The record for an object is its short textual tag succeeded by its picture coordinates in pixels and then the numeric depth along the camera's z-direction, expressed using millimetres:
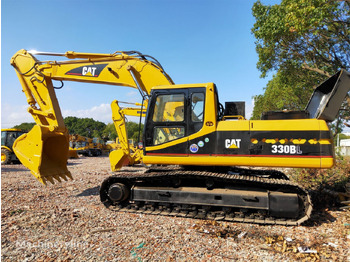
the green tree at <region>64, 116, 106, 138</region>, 65188
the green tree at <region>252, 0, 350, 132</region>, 8711
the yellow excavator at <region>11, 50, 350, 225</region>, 4551
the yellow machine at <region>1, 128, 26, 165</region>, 15461
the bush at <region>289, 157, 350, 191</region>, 6934
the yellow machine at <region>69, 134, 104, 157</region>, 26880
